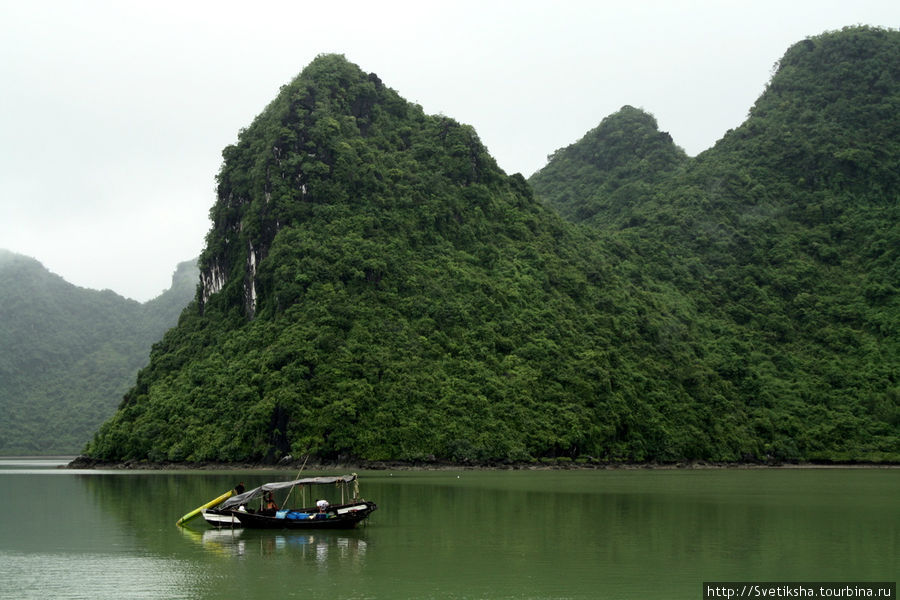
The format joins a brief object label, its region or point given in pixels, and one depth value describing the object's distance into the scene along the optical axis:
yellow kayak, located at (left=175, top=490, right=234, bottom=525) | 32.22
